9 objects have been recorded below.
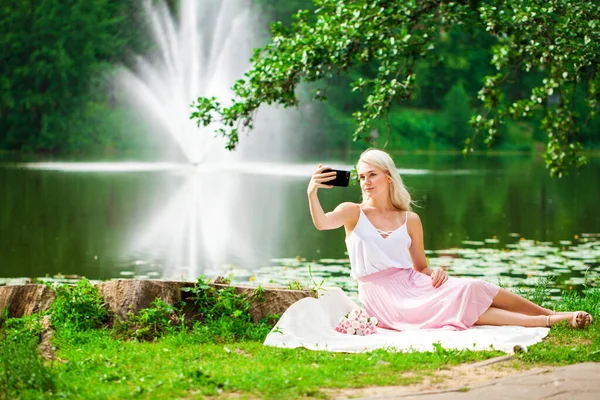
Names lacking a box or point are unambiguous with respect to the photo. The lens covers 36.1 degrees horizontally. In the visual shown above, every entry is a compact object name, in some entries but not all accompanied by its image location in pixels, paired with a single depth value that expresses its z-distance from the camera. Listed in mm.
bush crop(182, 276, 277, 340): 5945
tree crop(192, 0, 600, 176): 8867
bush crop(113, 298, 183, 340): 5934
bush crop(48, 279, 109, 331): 6031
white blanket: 5551
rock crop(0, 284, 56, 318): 6184
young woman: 6156
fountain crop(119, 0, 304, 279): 15156
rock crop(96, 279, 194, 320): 6125
